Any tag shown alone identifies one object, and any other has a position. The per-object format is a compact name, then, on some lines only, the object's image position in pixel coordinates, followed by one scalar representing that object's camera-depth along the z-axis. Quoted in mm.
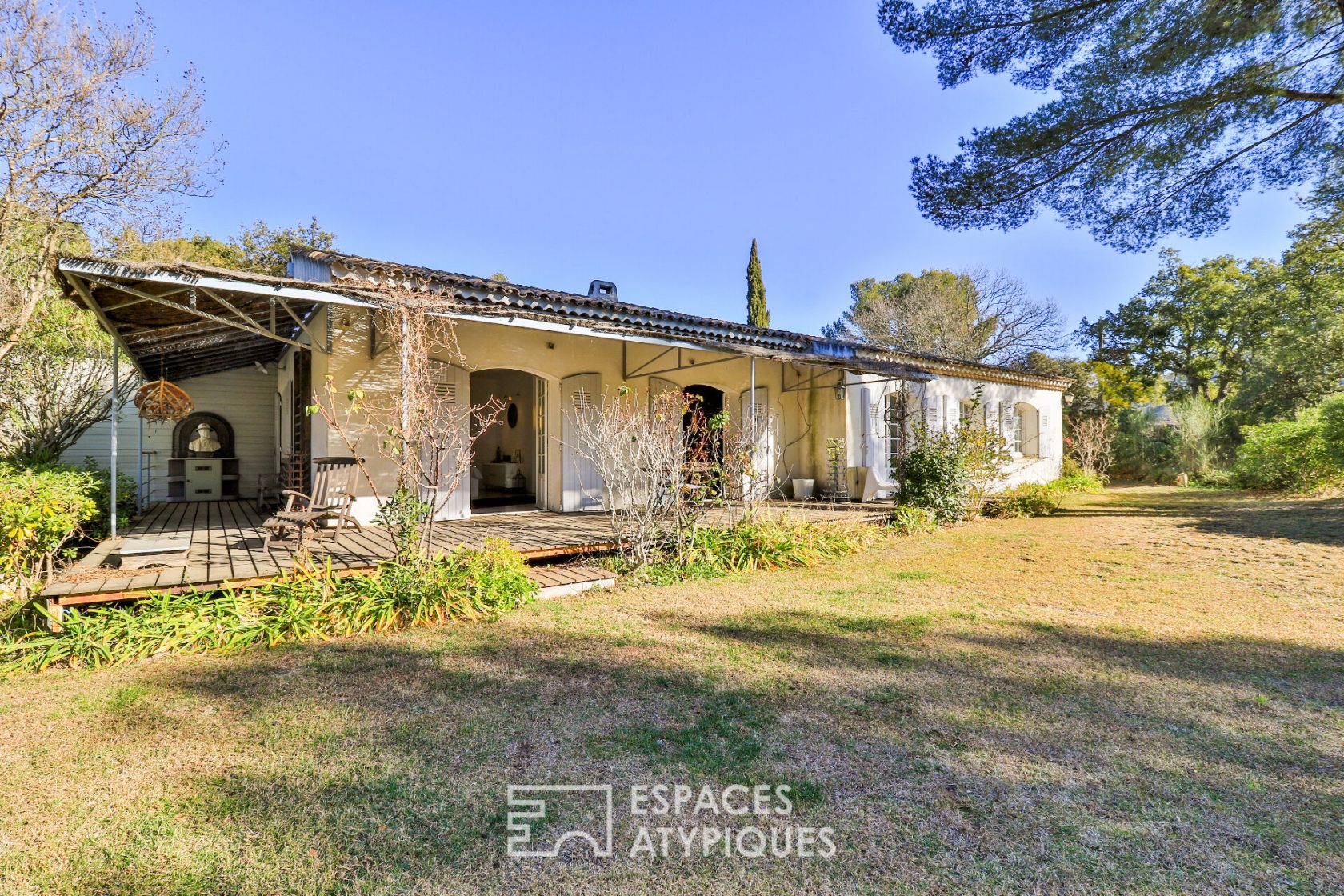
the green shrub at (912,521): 9258
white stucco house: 6156
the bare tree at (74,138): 8367
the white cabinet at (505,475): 12453
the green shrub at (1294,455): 12938
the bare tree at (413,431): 4891
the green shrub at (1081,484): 14750
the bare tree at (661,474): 6480
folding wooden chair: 5664
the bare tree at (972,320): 24406
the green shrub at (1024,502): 11562
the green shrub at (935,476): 9805
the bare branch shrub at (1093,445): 16578
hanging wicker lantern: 8531
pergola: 4637
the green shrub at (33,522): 5176
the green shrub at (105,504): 7945
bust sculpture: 11906
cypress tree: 22891
